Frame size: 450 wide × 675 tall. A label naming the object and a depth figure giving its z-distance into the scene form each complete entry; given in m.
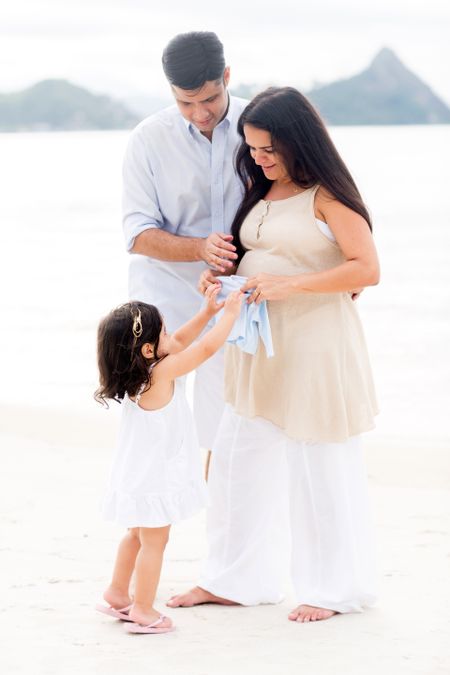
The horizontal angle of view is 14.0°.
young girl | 6.15
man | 7.15
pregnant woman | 6.17
